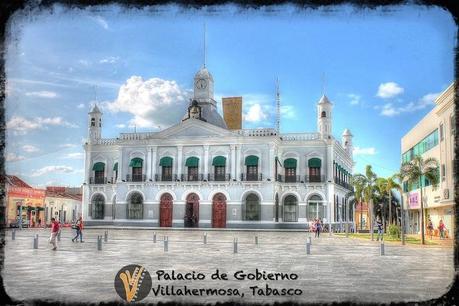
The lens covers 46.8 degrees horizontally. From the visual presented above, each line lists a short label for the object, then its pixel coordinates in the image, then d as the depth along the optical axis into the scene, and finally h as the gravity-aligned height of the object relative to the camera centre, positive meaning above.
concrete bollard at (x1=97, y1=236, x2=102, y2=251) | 20.85 -1.31
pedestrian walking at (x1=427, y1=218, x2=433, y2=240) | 33.68 -1.00
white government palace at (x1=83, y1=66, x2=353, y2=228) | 48.53 +3.18
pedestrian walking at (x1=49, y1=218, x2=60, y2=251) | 20.91 -0.78
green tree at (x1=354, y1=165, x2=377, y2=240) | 38.84 +2.25
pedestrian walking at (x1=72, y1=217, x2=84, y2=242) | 26.29 -0.78
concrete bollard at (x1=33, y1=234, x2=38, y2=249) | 21.34 -1.31
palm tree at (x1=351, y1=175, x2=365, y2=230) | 39.73 +1.95
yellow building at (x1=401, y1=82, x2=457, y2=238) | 28.25 +3.77
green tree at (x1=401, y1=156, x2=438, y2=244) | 26.27 +2.13
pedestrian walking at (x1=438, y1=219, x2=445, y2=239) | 30.07 -1.02
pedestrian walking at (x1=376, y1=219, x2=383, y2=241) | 30.06 -0.89
